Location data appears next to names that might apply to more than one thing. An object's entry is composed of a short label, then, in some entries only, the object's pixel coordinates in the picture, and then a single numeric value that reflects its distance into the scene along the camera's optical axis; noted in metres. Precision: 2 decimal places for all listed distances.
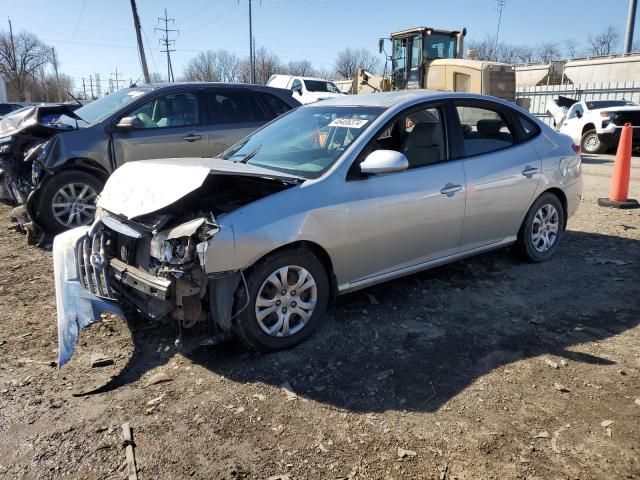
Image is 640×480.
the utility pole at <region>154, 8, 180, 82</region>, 60.56
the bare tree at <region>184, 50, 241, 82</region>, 77.28
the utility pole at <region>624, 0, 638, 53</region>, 28.79
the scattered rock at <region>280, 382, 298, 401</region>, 3.15
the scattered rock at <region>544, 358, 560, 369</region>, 3.46
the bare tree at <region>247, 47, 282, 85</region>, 73.03
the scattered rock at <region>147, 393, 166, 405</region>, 3.10
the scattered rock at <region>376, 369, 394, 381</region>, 3.33
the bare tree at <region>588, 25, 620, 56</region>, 74.44
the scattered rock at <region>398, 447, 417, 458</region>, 2.63
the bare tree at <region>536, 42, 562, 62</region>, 71.49
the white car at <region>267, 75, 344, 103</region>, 21.52
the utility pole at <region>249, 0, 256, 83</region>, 36.03
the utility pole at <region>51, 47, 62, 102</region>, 79.89
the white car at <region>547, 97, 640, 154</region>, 15.48
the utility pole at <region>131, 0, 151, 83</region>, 26.98
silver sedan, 3.33
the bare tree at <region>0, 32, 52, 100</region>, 74.56
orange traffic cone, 7.94
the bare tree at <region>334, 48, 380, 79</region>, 82.19
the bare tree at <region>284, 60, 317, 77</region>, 82.19
